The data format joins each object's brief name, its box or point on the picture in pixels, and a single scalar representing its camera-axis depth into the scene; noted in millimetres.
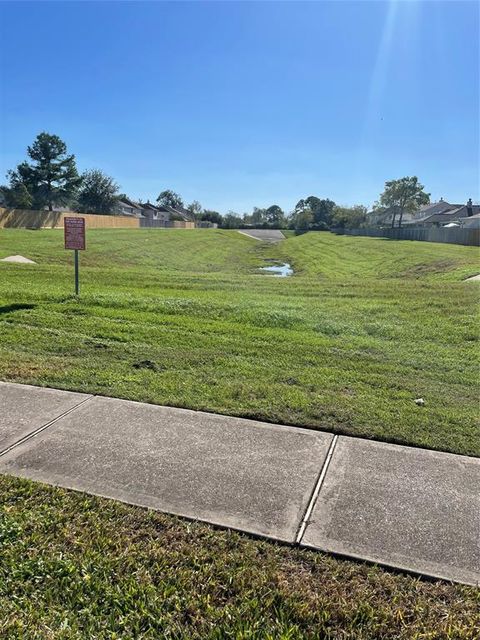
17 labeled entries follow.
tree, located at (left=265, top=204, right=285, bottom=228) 138738
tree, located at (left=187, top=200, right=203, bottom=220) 132250
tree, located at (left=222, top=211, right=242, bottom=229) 114625
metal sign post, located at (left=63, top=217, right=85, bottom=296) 8328
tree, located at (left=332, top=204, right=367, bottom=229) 98062
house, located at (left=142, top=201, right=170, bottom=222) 109712
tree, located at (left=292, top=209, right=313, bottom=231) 109669
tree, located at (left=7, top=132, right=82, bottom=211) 63688
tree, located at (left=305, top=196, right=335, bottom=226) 116994
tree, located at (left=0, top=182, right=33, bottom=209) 58781
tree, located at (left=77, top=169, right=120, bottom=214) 80938
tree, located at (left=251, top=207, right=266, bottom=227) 138938
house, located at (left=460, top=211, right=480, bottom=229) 62688
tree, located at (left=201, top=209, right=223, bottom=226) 120688
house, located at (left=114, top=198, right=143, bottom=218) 90350
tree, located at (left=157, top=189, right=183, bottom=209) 141500
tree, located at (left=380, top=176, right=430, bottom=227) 76312
